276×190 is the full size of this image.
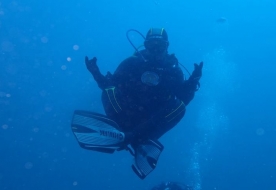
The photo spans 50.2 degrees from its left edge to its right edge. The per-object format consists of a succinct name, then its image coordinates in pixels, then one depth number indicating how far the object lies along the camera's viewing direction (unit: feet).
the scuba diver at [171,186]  30.04
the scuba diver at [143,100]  12.46
